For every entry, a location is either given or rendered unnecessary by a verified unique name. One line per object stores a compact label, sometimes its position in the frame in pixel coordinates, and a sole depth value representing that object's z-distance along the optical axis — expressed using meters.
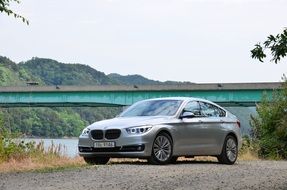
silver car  14.41
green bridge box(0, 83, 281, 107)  67.50
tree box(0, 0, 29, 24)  11.91
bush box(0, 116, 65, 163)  15.63
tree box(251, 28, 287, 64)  9.18
